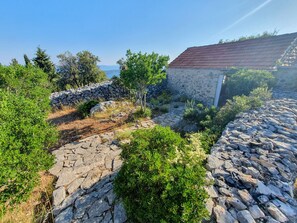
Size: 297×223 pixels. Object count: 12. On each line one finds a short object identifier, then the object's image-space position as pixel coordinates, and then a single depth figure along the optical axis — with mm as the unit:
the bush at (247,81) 7398
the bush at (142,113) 8169
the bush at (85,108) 8773
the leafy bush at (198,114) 6691
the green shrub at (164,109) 9336
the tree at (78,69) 18297
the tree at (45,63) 18938
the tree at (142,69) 7176
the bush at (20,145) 2439
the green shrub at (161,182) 1994
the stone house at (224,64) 7734
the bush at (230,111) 5379
